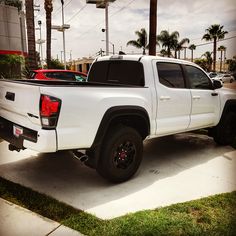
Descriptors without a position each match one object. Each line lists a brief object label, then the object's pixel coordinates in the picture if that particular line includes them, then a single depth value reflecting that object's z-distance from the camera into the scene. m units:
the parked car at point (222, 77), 34.22
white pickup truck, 3.54
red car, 10.69
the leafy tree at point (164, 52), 51.84
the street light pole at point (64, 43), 35.47
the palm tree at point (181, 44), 53.47
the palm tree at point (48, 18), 24.46
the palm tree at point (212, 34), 54.91
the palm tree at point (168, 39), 46.62
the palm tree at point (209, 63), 76.22
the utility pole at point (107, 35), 21.61
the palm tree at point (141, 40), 42.35
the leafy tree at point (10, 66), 19.49
